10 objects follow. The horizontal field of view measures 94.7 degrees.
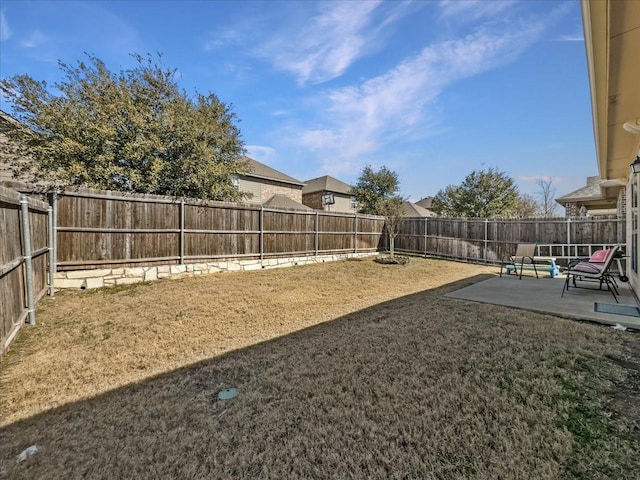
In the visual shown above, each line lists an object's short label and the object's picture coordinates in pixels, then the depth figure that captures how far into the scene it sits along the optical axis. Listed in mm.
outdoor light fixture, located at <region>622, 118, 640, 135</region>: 4621
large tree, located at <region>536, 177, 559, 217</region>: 31906
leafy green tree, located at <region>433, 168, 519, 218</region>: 19469
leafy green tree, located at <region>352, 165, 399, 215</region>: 20578
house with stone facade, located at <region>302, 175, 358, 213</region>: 25562
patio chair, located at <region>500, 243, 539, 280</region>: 7927
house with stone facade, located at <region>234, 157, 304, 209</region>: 19383
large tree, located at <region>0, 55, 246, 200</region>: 8266
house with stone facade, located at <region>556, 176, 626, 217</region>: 10594
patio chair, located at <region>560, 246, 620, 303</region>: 5492
